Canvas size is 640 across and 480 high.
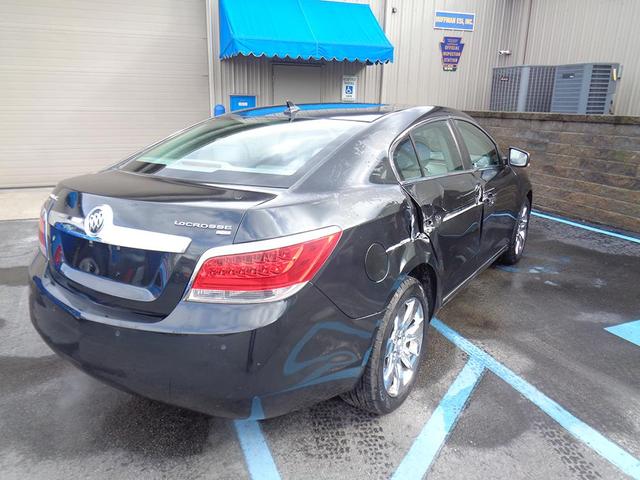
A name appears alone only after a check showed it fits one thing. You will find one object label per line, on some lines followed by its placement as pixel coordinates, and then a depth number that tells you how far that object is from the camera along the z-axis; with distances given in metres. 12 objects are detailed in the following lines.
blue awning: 8.45
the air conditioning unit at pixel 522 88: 9.55
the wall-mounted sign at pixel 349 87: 10.72
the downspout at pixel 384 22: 10.55
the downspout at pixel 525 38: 11.42
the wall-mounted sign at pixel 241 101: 9.87
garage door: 8.73
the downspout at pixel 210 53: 9.30
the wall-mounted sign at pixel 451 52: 11.34
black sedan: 1.85
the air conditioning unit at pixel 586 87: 8.51
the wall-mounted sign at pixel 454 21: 11.12
